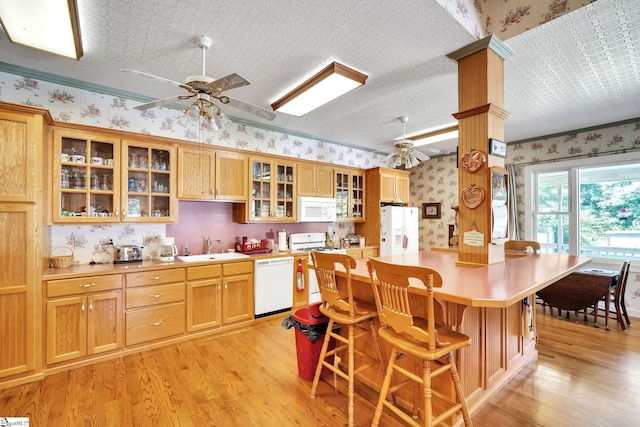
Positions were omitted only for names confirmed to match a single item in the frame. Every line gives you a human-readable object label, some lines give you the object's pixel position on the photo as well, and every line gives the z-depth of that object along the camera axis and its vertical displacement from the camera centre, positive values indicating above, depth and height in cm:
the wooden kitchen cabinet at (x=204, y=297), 316 -92
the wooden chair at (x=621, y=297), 346 -102
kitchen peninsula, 153 -59
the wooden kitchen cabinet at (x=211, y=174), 343 +50
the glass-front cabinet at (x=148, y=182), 311 +37
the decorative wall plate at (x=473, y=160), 230 +44
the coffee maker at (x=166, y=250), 330 -41
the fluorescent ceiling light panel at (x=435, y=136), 423 +120
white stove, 423 -50
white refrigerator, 497 -27
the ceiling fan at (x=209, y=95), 202 +92
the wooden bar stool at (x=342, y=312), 189 -68
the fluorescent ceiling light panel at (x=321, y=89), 265 +128
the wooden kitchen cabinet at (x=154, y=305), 284 -92
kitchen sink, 338 -52
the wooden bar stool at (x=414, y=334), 143 -66
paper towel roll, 429 -39
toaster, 309 -42
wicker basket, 276 -44
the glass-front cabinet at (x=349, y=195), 500 +35
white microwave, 439 +9
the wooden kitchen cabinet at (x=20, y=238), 227 -19
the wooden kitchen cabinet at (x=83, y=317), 249 -92
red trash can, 231 -109
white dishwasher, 364 -92
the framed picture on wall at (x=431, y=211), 613 +7
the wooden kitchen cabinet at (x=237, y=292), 340 -93
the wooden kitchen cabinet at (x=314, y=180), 444 +55
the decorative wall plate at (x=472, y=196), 231 +15
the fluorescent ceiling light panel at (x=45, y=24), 182 +132
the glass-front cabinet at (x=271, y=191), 399 +34
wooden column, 227 +73
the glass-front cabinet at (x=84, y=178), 276 +38
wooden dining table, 341 -95
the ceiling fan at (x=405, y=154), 374 +80
